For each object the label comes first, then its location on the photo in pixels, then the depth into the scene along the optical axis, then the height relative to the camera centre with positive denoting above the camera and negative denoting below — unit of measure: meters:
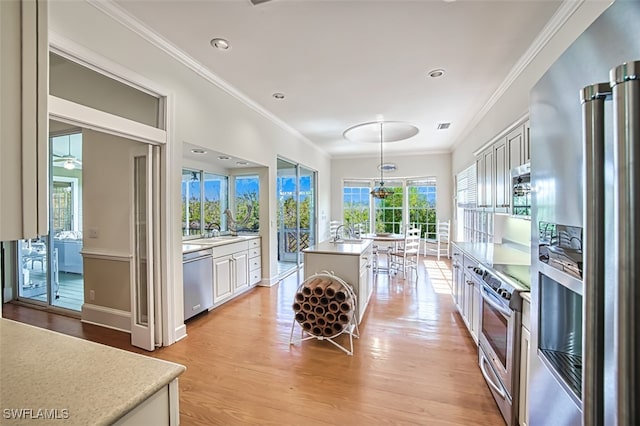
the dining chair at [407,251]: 5.41 -0.78
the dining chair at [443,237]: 7.23 -0.66
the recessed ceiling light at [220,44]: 2.56 +1.61
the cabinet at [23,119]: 0.48 +0.18
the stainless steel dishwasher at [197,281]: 3.14 -0.80
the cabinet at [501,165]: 2.73 +0.56
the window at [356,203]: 8.26 +0.30
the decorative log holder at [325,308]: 2.75 -0.96
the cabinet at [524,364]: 1.55 -0.88
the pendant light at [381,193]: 5.29 +0.38
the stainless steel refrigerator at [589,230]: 0.50 -0.05
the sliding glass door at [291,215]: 5.64 -0.03
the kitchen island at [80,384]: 0.69 -0.48
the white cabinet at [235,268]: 3.72 -0.81
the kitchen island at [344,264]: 3.04 -0.57
